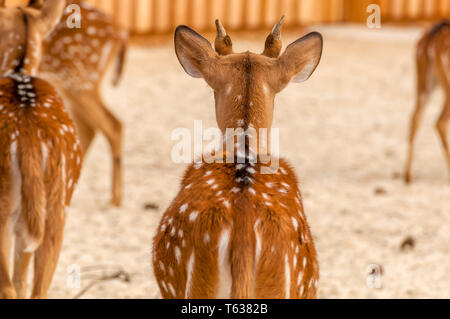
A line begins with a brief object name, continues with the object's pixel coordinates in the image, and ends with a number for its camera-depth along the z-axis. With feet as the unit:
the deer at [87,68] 38.60
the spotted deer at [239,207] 15.83
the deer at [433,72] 44.24
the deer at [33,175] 21.26
